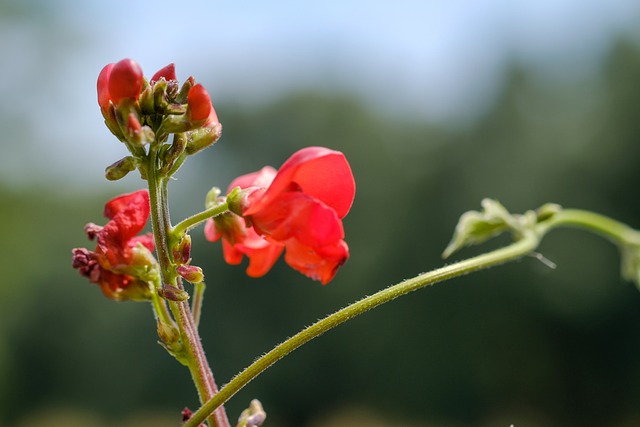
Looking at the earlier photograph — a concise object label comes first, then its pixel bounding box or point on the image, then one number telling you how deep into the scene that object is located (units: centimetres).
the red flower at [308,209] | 65
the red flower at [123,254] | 67
